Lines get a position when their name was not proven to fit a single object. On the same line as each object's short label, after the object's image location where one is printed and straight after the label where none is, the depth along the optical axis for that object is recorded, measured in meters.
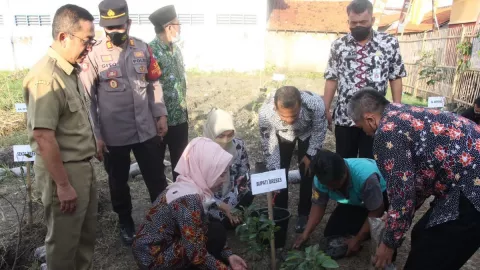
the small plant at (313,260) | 2.10
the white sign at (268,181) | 2.30
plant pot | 2.87
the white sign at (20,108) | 3.35
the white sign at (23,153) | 2.75
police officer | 2.74
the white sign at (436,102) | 4.52
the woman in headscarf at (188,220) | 2.26
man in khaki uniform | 2.00
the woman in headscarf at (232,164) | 3.21
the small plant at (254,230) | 2.44
